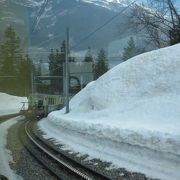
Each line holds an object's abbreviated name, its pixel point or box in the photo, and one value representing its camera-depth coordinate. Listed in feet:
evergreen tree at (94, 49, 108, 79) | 150.29
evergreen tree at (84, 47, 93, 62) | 156.87
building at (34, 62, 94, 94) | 137.59
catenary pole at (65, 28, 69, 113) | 74.74
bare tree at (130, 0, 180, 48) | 121.49
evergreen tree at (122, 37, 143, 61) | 126.21
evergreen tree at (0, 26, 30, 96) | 217.56
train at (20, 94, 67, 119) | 123.44
